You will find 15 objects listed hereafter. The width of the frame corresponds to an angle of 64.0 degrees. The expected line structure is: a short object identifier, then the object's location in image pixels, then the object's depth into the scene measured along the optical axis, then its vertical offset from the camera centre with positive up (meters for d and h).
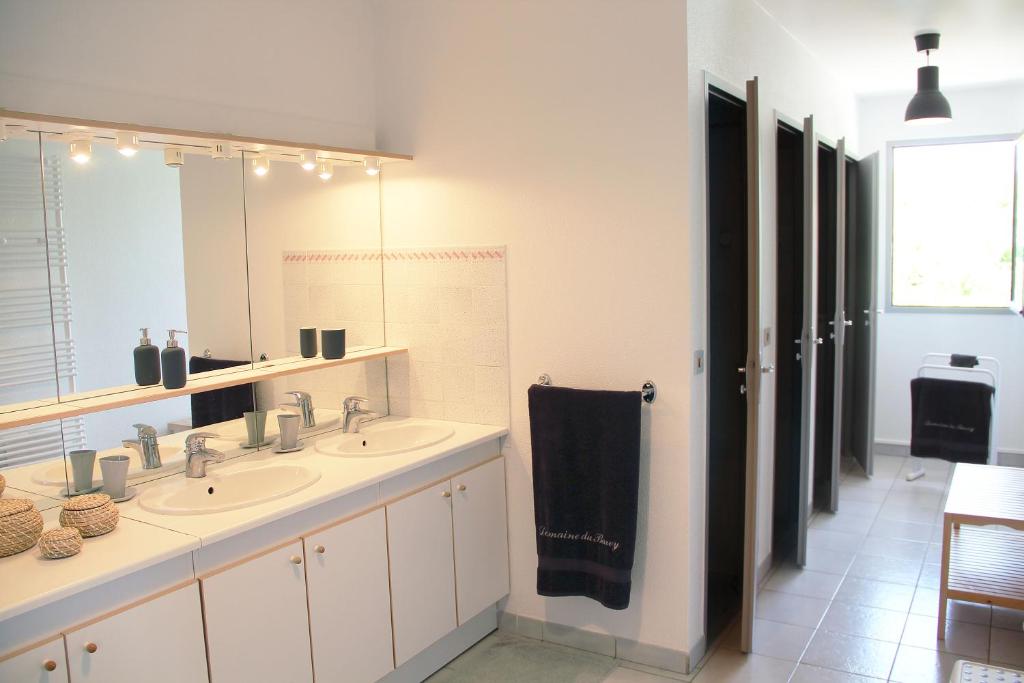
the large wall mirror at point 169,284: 2.21 +0.05
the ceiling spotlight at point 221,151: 2.66 +0.49
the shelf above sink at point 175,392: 2.15 -0.27
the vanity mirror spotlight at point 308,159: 2.98 +0.50
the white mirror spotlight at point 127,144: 2.37 +0.46
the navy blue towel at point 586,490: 2.80 -0.71
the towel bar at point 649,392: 2.83 -0.36
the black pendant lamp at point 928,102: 4.43 +0.95
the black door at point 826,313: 4.49 -0.18
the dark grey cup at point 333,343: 3.12 -0.18
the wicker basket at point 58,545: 1.87 -0.55
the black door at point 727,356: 3.37 -0.30
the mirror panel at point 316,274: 2.95 +0.09
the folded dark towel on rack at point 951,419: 4.64 -0.83
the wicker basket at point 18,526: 1.90 -0.51
